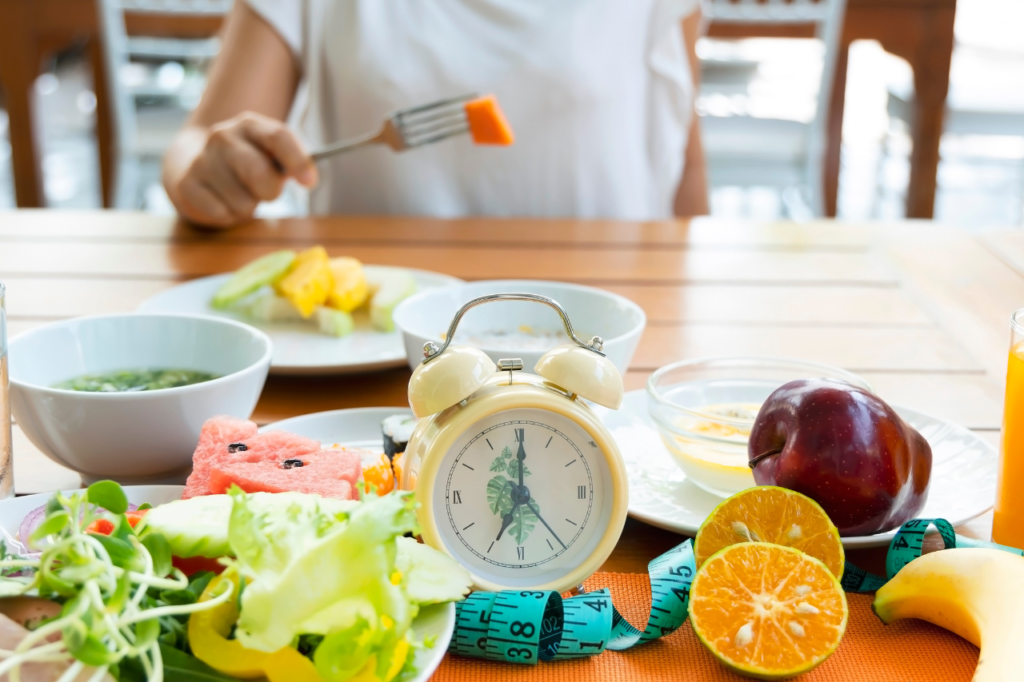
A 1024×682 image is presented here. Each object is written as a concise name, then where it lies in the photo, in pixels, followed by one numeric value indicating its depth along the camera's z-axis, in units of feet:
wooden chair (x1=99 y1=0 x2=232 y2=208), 9.52
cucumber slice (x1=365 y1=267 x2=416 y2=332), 4.35
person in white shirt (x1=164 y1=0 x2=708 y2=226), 6.77
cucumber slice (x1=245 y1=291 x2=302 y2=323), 4.46
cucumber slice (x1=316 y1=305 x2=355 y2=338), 4.27
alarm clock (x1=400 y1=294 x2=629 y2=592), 2.35
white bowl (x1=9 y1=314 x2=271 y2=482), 2.74
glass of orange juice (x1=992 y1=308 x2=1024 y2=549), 2.53
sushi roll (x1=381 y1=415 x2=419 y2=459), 2.93
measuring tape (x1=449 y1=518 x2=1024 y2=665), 2.19
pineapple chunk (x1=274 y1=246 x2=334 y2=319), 4.34
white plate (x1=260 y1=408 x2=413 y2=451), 3.25
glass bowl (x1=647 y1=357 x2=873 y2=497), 2.92
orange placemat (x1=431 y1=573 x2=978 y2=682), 2.17
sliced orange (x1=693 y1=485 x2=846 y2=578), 2.45
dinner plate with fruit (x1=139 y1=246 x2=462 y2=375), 4.18
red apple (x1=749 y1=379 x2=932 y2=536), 2.57
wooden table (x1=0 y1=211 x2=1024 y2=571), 3.92
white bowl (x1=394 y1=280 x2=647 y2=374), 3.82
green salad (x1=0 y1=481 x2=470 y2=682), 1.69
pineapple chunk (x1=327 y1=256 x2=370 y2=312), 4.40
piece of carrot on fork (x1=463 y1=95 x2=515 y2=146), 5.16
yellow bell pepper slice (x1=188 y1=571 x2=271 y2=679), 1.77
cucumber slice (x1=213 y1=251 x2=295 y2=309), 4.52
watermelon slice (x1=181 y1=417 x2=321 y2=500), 2.56
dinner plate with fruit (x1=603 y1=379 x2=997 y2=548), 2.58
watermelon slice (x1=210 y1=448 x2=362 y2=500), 2.39
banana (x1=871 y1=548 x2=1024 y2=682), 2.09
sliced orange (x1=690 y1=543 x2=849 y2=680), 2.14
